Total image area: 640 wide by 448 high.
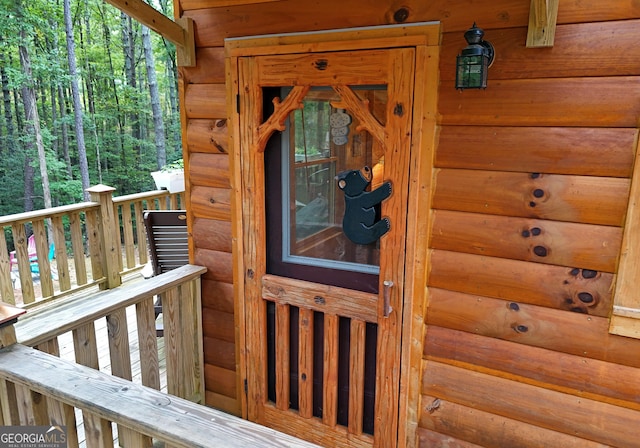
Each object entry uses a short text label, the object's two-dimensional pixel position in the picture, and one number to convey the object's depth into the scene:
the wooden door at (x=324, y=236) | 1.94
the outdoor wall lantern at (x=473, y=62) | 1.57
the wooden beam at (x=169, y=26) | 1.98
